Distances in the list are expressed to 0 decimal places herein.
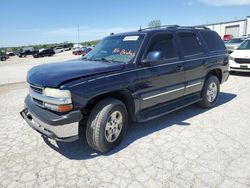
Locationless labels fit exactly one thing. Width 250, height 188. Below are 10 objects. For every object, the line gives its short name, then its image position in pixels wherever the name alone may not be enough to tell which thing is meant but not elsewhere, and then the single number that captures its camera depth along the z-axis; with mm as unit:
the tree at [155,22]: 63838
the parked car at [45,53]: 42225
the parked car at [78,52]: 43056
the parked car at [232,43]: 15122
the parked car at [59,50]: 58750
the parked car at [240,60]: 9500
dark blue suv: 3072
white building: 47531
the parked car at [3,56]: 38625
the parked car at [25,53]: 48497
